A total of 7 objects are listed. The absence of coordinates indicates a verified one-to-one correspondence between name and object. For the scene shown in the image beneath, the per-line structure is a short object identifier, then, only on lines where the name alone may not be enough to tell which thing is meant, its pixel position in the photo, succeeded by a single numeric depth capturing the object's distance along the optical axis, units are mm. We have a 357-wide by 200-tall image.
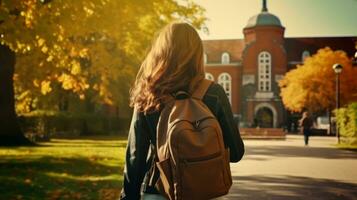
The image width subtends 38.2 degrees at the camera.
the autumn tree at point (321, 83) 52038
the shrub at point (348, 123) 22531
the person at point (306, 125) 25078
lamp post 27747
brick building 66125
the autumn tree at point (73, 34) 12188
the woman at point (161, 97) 2783
